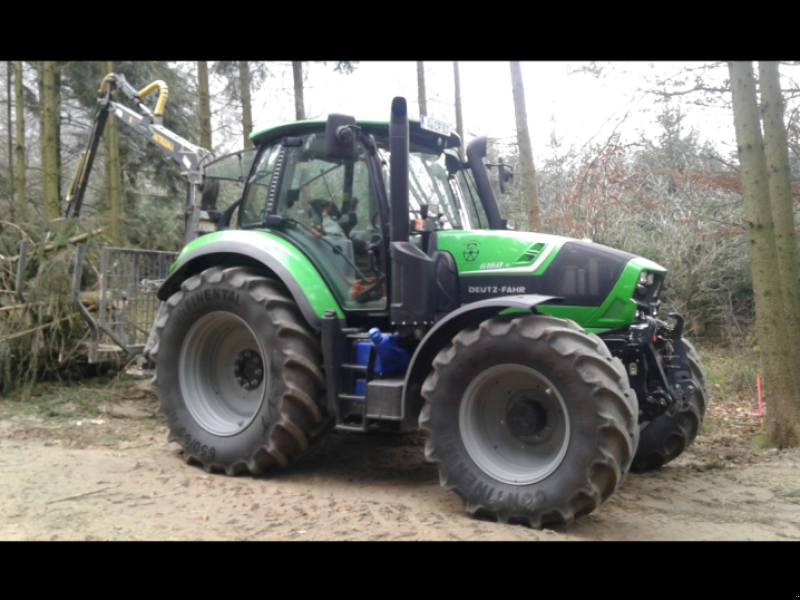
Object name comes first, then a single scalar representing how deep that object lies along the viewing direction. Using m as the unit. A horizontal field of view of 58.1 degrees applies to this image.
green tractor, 4.40
